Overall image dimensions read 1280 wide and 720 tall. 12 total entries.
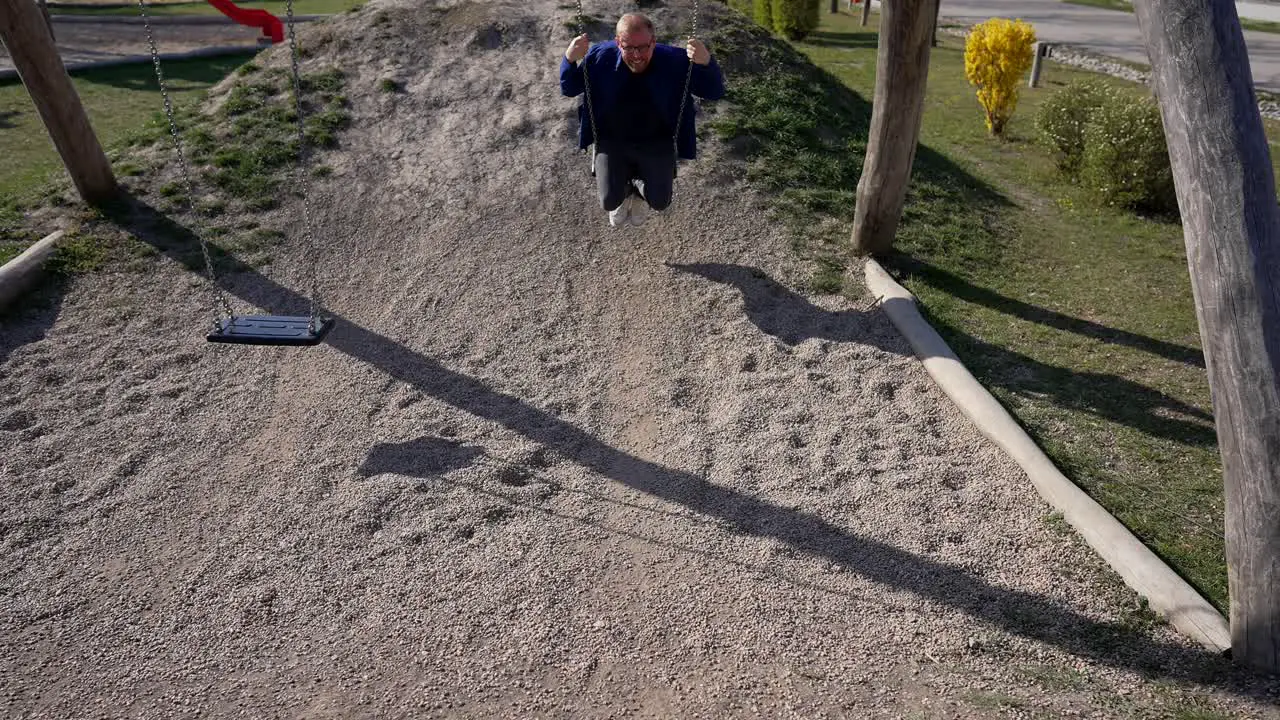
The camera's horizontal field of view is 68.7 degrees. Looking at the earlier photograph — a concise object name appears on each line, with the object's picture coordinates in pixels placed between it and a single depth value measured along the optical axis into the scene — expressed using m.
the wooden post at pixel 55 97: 6.45
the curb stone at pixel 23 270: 5.94
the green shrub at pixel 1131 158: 7.42
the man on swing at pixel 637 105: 5.25
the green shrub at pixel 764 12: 15.56
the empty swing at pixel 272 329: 4.54
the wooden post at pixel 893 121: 5.72
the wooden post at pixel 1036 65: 12.52
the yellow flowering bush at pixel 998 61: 9.16
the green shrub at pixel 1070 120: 8.38
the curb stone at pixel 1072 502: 3.43
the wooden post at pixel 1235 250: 3.02
